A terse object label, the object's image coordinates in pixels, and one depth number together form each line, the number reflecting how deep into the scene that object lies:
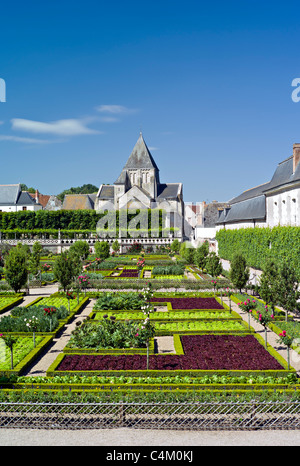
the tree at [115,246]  54.31
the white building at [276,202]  27.67
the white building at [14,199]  78.75
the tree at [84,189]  145.35
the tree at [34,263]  32.97
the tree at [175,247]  58.41
